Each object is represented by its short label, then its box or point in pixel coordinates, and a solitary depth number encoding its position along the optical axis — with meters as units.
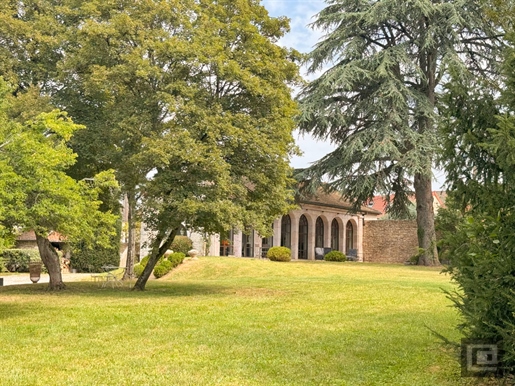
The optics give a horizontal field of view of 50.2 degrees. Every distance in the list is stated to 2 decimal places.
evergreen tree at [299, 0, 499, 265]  26.50
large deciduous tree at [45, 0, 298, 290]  15.47
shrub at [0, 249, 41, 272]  30.05
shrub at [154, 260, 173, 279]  24.39
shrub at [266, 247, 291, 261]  30.68
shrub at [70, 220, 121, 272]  30.88
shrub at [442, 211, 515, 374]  5.22
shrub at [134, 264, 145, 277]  25.67
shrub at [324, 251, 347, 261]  33.85
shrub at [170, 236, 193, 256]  28.59
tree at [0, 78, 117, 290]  10.43
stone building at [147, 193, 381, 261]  34.75
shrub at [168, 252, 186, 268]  25.61
